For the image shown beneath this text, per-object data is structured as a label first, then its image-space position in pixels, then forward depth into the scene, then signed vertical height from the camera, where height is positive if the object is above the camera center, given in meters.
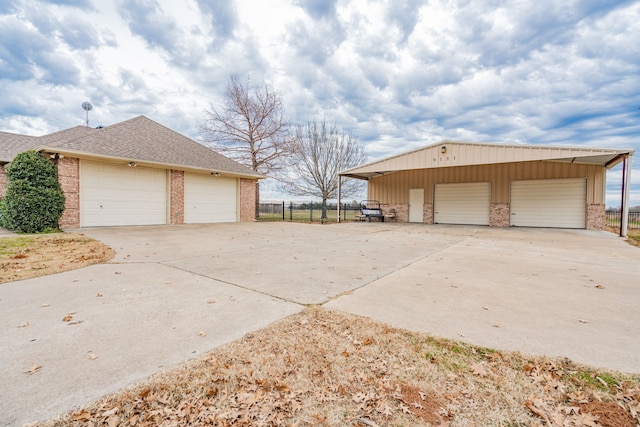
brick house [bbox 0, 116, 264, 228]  10.22 +1.32
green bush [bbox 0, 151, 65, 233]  8.67 +0.30
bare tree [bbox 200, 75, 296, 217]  18.50 +5.37
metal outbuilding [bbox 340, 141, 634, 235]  11.50 +1.28
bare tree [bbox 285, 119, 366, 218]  19.55 +3.47
